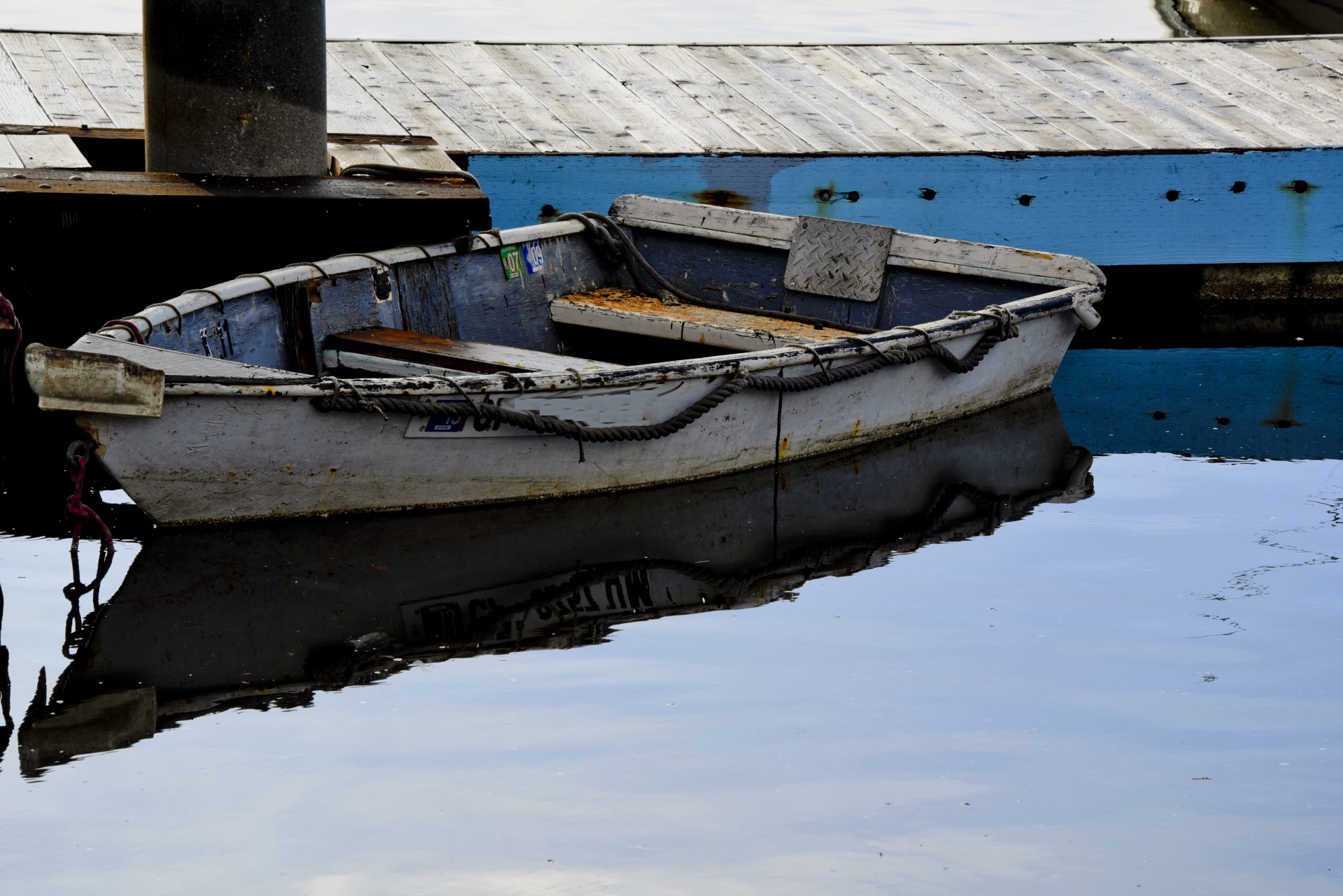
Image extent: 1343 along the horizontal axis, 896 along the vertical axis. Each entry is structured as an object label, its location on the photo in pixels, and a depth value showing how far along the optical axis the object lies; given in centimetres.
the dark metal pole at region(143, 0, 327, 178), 1295
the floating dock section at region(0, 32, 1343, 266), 1661
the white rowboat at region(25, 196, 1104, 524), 1027
